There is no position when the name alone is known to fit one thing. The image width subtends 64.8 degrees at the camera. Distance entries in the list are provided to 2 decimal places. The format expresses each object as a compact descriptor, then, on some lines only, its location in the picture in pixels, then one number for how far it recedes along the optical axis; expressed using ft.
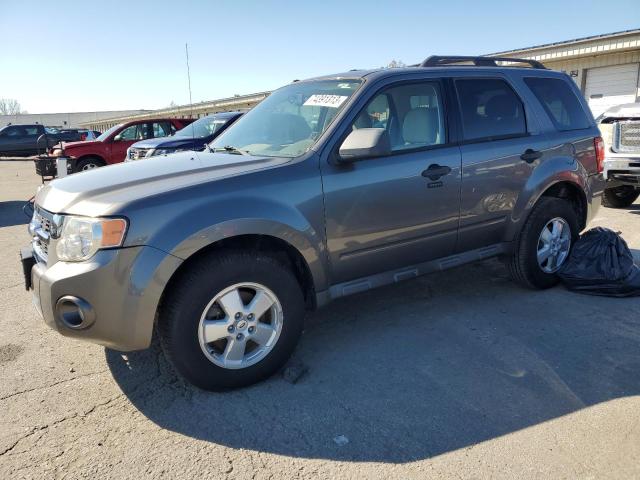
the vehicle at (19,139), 82.84
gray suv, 8.67
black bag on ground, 14.60
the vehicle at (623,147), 24.77
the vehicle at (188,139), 28.73
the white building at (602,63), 48.85
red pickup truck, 42.96
